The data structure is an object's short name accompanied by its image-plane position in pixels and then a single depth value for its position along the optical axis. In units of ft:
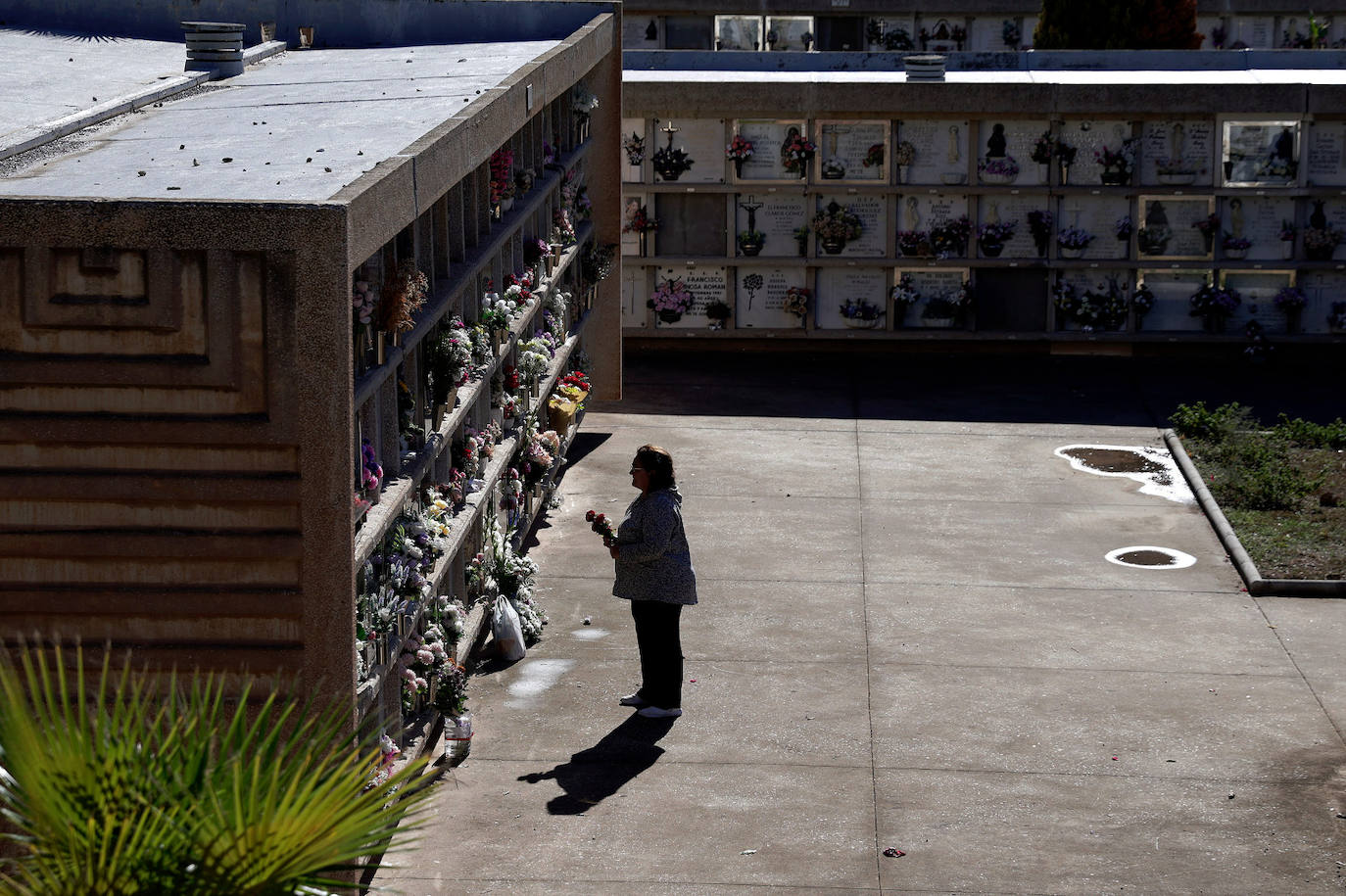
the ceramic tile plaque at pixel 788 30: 104.32
